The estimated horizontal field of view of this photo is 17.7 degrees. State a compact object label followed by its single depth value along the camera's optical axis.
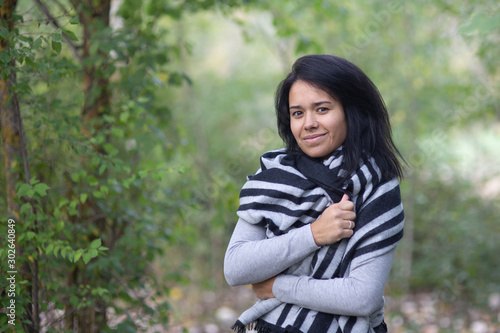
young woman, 3.57
